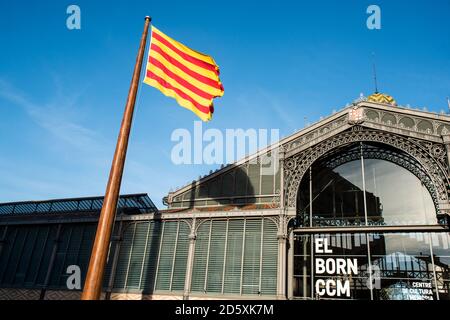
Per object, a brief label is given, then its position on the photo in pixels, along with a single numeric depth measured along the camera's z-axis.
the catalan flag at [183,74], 11.11
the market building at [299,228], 21.34
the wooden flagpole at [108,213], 6.81
